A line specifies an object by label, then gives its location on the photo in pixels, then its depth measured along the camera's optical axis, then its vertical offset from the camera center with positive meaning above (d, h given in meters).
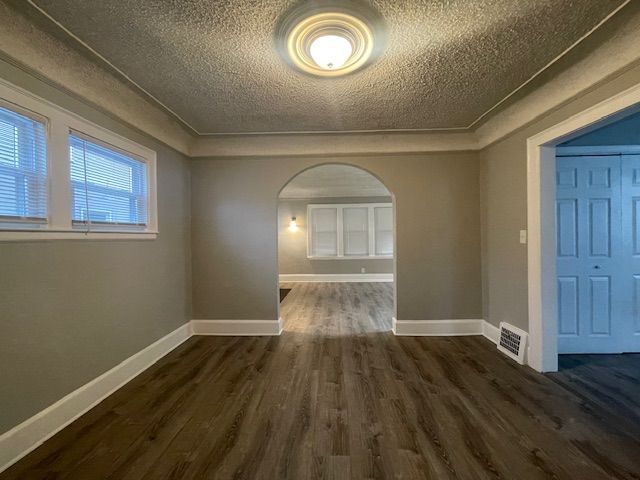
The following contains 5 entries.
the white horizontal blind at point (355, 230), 7.95 +0.24
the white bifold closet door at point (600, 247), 2.69 -0.11
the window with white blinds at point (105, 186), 1.96 +0.45
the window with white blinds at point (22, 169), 1.51 +0.42
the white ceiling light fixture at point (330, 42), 1.50 +1.18
